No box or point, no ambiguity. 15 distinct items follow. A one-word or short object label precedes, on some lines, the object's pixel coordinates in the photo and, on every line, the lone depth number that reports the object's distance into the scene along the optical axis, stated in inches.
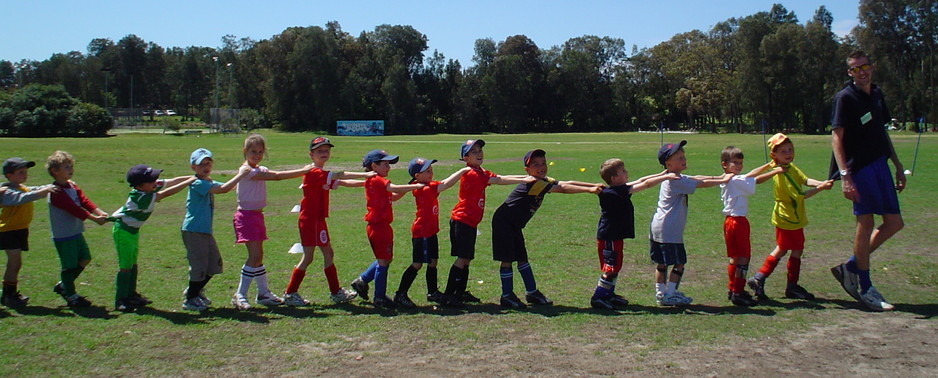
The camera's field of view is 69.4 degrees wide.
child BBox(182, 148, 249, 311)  262.7
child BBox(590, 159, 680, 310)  265.3
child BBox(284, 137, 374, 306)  274.8
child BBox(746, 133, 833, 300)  276.1
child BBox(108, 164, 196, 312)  262.7
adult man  256.7
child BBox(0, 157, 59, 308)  268.5
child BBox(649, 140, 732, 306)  264.8
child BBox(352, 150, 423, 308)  269.4
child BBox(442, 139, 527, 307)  270.4
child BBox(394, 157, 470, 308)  271.7
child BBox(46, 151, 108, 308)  265.6
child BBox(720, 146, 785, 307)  265.9
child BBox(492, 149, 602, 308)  269.9
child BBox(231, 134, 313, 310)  267.3
